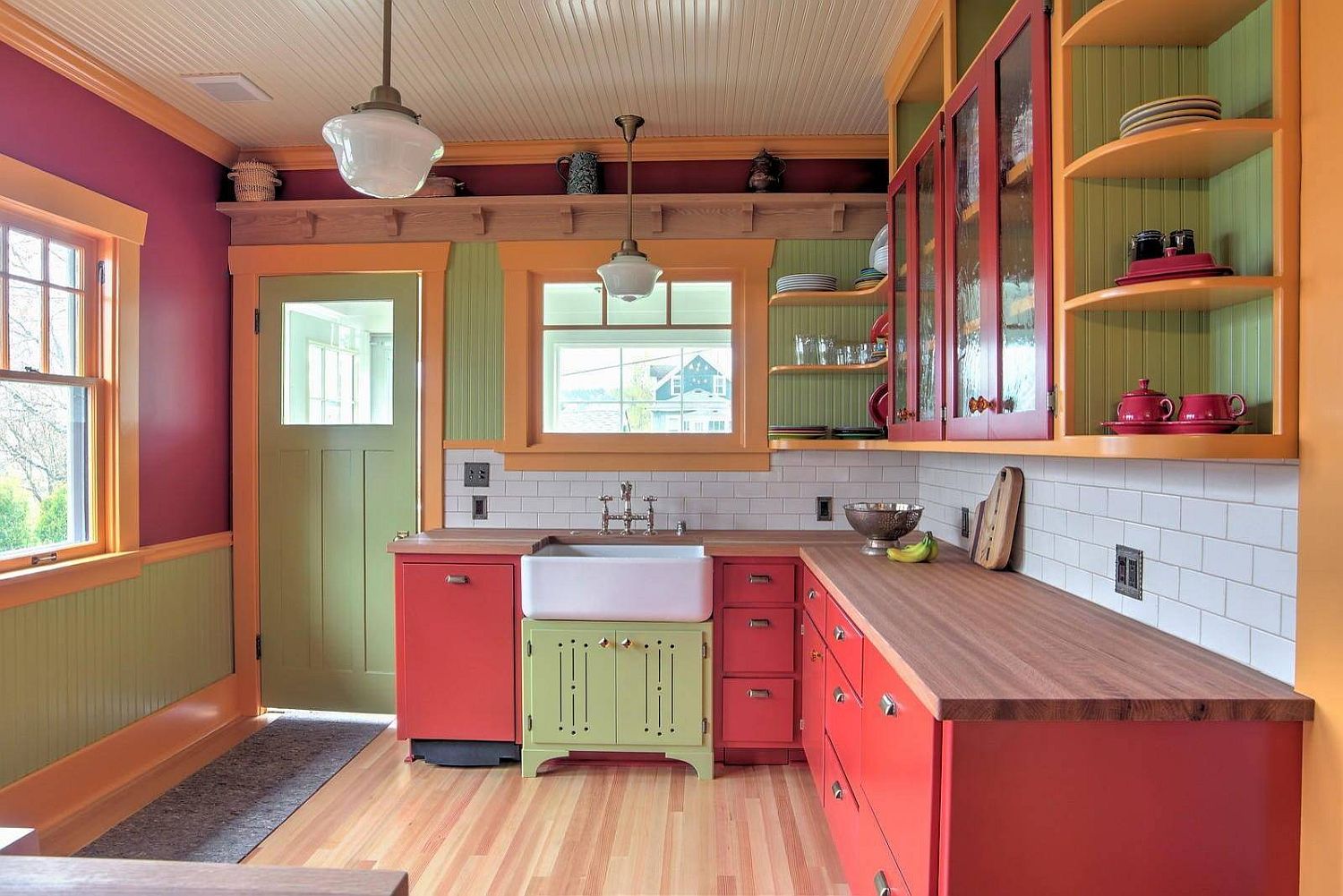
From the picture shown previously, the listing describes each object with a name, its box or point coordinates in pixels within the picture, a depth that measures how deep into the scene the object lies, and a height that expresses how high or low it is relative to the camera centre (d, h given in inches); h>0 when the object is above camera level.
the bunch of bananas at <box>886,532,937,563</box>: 93.0 -13.9
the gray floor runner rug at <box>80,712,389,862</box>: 91.1 -49.8
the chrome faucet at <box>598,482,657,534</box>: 122.8 -12.1
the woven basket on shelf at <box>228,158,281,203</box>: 129.1 +47.2
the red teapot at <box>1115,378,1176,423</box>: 51.1 +2.6
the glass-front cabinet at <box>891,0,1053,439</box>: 61.4 +19.4
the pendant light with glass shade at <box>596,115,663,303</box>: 104.3 +24.7
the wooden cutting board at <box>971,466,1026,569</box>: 89.0 -9.4
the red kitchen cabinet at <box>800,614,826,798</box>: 92.0 -34.1
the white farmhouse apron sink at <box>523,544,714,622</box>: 106.9 -21.1
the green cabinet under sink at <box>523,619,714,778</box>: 108.2 -35.9
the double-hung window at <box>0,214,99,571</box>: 94.3 +7.2
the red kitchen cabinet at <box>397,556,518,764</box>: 111.1 -32.4
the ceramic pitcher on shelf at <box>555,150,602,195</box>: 126.1 +46.9
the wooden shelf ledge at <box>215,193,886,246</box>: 126.6 +40.4
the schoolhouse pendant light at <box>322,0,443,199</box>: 62.3 +26.5
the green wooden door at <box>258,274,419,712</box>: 131.4 -7.1
